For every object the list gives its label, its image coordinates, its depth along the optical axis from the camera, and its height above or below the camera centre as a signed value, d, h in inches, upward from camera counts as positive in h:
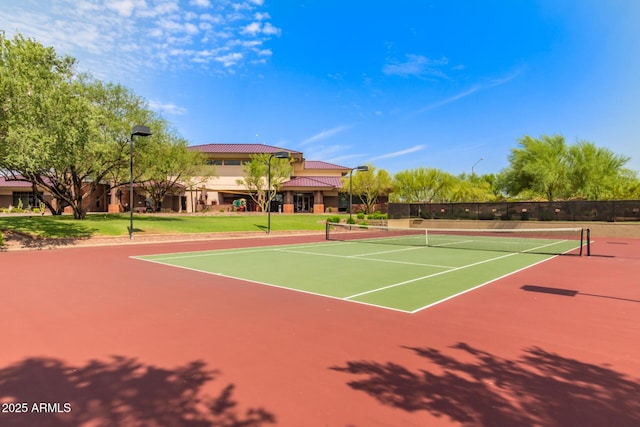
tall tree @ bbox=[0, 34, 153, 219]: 636.7 +166.9
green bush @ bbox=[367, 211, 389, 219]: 1585.9 -41.8
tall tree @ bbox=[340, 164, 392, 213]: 1847.9 +117.5
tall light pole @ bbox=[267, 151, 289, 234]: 940.5 +130.7
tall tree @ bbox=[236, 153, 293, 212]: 1740.9 +149.6
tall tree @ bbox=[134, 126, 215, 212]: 1051.9 +153.5
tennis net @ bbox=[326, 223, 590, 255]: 796.6 -89.4
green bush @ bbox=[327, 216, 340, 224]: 1390.0 -49.7
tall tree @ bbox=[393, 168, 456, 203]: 1795.0 +106.2
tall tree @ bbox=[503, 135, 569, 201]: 1535.4 +169.5
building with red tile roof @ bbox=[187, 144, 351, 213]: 2097.7 +107.9
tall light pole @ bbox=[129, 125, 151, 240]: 749.3 +152.2
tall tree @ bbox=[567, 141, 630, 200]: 1505.9 +152.1
